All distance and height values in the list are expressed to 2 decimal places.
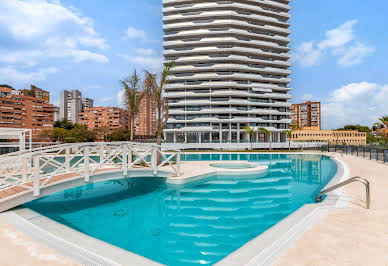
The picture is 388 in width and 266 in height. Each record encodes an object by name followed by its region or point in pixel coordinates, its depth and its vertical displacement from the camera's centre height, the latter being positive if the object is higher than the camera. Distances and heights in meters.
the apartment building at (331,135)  81.12 -0.18
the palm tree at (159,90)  15.48 +3.56
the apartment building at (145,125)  132.00 +6.33
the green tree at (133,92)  16.34 +3.54
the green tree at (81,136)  39.50 -0.44
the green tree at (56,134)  48.00 -0.02
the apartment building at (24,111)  77.06 +9.40
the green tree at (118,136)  61.73 -0.62
